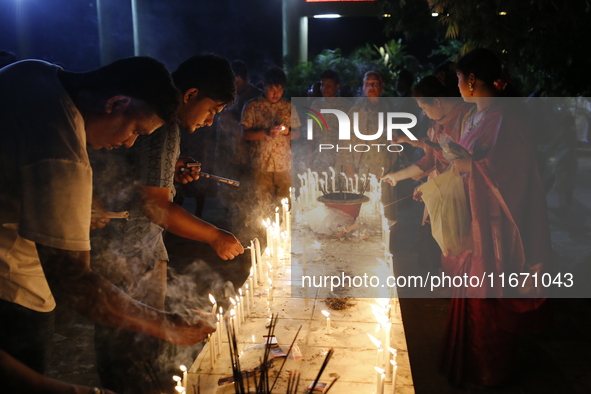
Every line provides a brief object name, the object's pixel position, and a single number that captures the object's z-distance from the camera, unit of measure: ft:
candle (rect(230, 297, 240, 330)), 9.20
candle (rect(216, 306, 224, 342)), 8.61
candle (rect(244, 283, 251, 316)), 10.07
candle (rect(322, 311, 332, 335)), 9.26
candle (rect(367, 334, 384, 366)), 8.04
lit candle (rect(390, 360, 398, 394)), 7.03
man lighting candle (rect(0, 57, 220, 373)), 5.88
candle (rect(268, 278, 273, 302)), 10.83
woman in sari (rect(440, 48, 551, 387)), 11.35
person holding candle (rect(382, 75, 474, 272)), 15.98
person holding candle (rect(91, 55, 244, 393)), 9.30
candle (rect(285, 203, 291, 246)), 14.44
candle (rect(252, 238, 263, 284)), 11.68
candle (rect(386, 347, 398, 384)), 7.59
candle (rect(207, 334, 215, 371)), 8.01
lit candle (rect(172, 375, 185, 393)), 6.77
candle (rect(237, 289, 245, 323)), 9.59
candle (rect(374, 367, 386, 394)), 6.85
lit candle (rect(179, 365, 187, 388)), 7.19
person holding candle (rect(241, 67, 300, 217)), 20.56
